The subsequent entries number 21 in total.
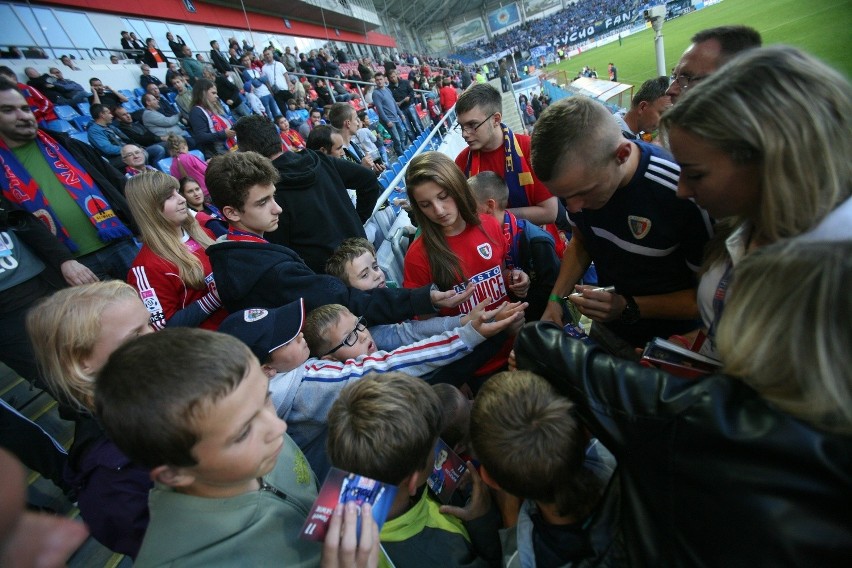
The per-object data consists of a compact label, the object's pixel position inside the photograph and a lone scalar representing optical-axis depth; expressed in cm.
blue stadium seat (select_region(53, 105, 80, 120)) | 691
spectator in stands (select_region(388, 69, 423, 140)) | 1222
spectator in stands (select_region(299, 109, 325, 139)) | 985
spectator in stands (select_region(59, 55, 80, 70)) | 838
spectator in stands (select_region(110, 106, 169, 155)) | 645
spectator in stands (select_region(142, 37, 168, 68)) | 1036
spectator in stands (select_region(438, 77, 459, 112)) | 1237
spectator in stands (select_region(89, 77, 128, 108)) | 699
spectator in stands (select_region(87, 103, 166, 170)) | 576
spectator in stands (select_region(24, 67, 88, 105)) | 693
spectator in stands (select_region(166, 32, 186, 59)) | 1067
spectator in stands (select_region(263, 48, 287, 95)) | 1218
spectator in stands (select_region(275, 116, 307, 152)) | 745
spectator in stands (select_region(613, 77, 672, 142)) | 364
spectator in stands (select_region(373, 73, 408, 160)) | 1066
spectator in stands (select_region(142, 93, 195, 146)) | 712
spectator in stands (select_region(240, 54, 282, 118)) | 1008
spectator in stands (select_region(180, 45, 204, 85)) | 990
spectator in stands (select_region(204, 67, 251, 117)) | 860
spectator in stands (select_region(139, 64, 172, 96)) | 869
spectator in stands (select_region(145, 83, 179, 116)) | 759
